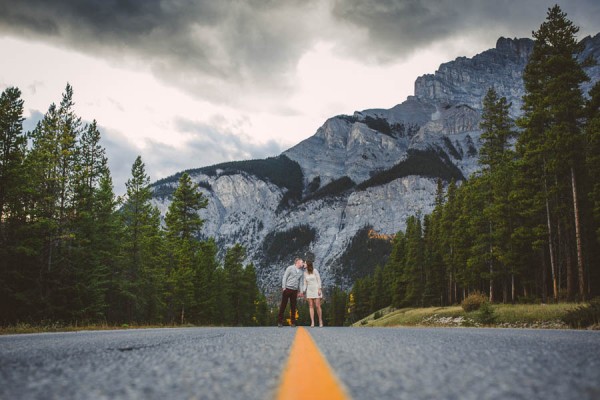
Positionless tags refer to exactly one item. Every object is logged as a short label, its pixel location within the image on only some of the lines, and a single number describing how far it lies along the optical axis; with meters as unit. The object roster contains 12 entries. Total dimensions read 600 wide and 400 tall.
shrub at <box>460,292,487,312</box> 28.00
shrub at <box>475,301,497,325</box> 18.98
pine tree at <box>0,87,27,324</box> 21.17
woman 12.60
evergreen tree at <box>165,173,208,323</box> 35.75
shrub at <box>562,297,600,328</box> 11.60
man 12.88
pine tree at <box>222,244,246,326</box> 54.22
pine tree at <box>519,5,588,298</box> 22.72
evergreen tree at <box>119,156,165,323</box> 31.05
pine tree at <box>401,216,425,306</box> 57.31
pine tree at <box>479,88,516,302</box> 32.17
